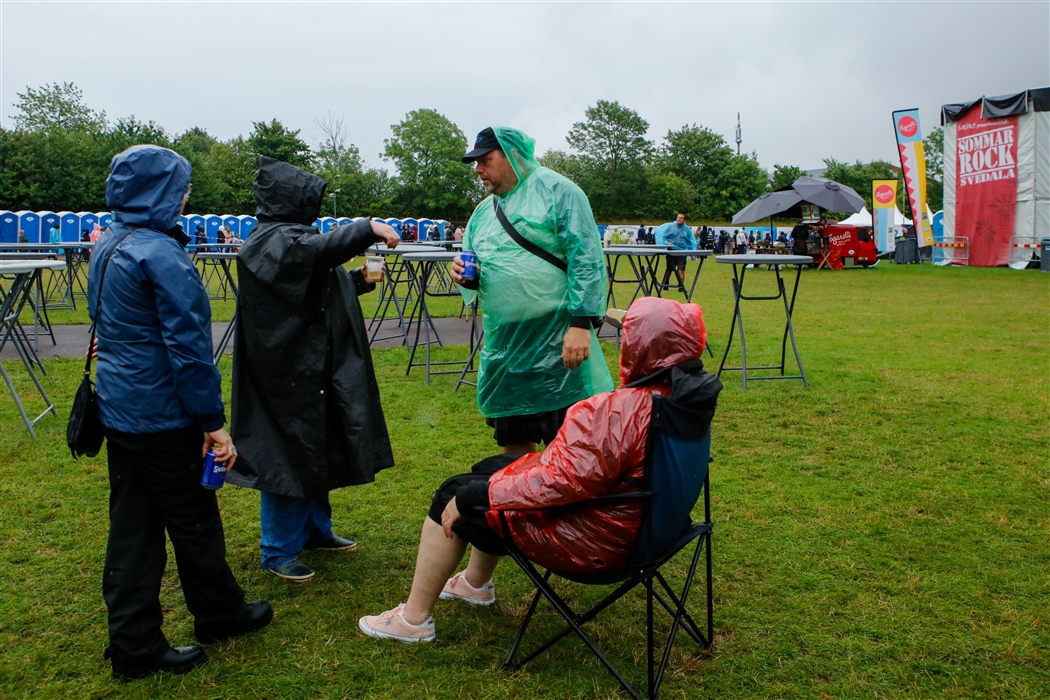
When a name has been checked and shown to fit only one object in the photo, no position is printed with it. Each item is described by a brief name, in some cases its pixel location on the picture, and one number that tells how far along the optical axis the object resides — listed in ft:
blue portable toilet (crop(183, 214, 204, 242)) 106.85
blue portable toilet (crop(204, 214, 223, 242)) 110.01
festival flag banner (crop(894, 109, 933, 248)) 79.51
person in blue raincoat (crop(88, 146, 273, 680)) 7.59
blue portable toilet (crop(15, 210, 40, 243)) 97.86
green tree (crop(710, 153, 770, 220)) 207.21
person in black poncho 9.61
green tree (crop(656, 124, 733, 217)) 234.38
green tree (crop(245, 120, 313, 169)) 187.11
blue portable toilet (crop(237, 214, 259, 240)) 114.93
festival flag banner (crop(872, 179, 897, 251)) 89.15
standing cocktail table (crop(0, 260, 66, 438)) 14.88
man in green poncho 10.16
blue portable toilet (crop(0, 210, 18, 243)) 95.61
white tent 112.75
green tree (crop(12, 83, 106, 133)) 203.92
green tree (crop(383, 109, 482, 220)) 223.51
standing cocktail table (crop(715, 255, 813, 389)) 19.27
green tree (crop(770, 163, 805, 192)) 179.70
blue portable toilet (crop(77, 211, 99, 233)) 98.73
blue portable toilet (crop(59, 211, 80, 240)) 98.01
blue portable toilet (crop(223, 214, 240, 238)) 113.39
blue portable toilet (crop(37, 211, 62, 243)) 98.94
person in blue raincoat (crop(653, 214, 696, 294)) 52.20
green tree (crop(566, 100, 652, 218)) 237.04
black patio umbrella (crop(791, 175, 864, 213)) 75.00
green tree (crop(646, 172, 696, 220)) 210.79
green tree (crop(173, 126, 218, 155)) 179.53
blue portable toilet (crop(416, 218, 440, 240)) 139.33
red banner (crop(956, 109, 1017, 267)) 71.82
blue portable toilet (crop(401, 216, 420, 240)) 116.00
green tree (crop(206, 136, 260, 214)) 169.17
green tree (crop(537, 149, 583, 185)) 238.89
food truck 78.79
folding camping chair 6.97
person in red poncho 7.01
